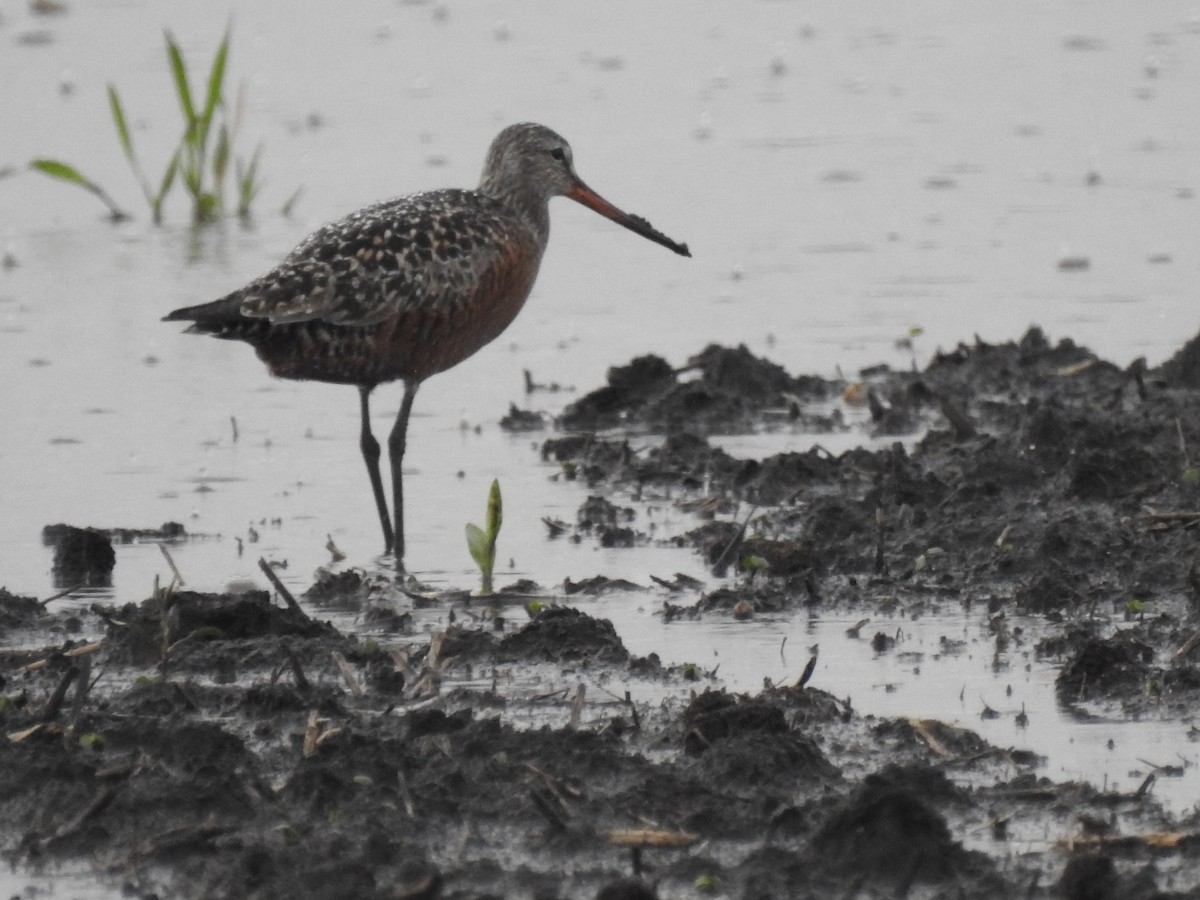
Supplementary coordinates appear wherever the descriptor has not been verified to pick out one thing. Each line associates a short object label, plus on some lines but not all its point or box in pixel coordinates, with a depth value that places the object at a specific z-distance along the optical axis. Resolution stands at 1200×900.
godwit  15.48
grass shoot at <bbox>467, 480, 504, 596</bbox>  14.06
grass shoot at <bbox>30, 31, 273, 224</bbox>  25.25
